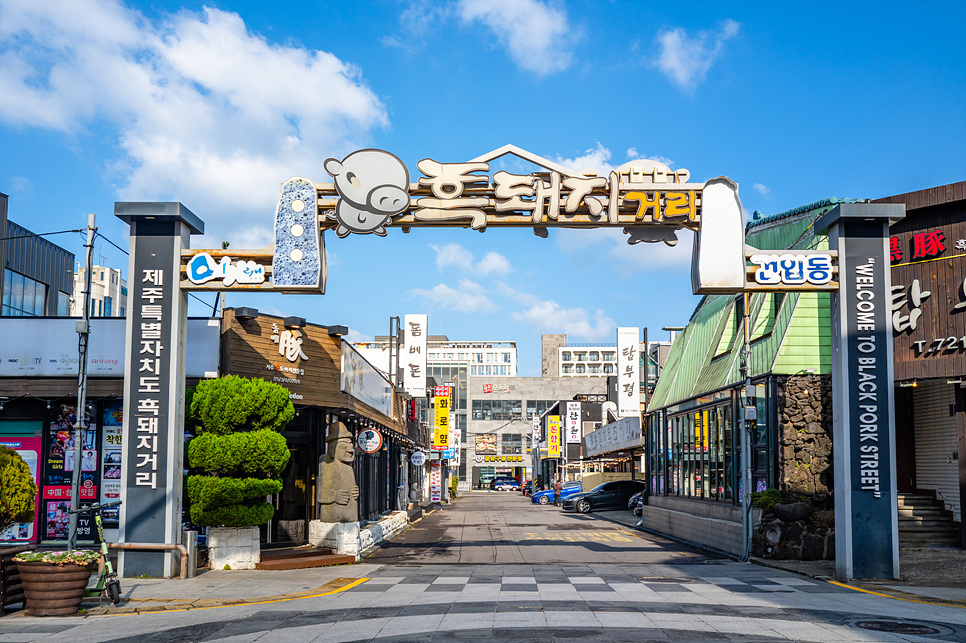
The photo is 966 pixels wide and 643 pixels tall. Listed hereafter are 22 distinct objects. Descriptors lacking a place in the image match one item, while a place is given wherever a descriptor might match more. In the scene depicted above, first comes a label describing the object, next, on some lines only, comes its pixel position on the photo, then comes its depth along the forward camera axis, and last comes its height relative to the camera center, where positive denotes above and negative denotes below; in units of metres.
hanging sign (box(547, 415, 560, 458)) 70.69 -2.66
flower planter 12.29 -2.72
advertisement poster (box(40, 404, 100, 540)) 18.69 -1.57
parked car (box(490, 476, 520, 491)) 97.52 -9.35
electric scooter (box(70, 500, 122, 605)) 13.20 -2.79
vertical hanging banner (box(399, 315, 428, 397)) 50.06 +3.07
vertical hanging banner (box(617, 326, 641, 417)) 53.69 +1.74
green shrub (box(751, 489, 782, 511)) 20.09 -2.23
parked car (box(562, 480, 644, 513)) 45.28 -4.96
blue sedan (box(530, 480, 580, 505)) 58.30 -6.54
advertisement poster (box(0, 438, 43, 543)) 18.55 -1.39
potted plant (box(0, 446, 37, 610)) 12.43 -1.56
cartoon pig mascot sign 17.09 +4.27
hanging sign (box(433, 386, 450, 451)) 62.50 -1.08
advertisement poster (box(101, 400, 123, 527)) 18.56 -1.24
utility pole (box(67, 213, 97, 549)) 13.99 +0.28
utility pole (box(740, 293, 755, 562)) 20.06 -1.60
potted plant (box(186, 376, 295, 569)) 16.83 -1.17
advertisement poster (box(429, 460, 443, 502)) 57.03 -5.36
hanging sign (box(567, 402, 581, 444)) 69.88 -1.70
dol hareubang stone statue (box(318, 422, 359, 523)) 20.14 -1.93
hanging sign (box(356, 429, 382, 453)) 23.83 -1.07
